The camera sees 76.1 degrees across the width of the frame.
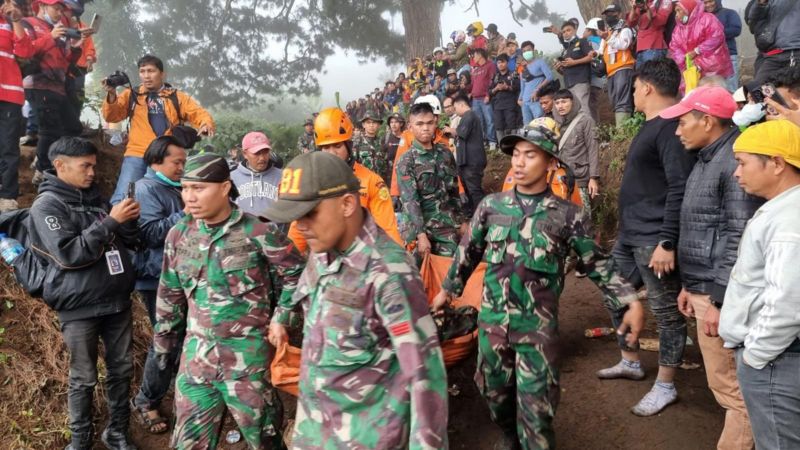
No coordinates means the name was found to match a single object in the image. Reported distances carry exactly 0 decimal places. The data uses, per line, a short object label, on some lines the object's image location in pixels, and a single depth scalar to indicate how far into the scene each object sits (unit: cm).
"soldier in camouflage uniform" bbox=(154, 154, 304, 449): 282
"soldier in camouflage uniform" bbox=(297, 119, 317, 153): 1339
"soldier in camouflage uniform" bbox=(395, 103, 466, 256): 495
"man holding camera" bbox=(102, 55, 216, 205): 534
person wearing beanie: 207
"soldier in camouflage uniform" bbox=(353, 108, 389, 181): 836
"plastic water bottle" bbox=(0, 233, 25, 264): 352
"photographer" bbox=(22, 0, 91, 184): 568
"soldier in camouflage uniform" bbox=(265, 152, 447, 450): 184
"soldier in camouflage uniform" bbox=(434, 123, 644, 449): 291
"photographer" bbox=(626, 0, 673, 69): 758
